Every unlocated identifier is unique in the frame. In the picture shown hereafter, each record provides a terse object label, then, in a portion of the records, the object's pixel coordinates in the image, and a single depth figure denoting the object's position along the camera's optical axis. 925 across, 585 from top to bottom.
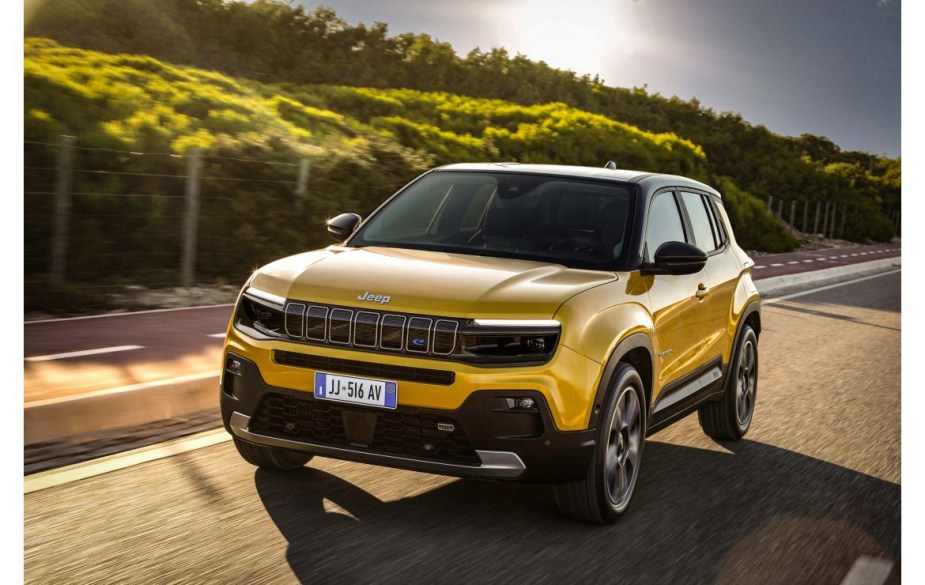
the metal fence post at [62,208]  10.83
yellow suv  4.61
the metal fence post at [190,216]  12.76
